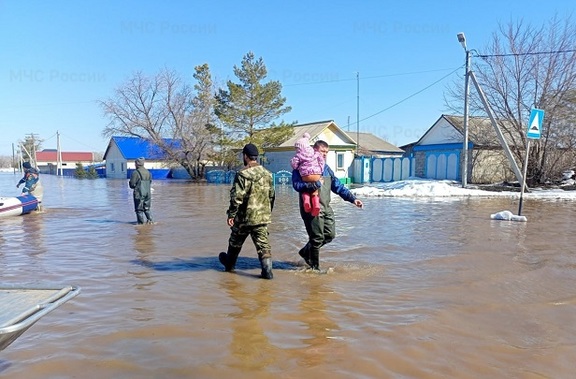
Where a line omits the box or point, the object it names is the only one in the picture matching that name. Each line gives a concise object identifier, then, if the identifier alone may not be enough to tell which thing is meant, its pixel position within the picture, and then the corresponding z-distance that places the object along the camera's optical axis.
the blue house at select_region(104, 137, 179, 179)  50.52
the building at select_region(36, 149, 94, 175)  105.78
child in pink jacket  5.51
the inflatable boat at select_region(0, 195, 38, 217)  11.84
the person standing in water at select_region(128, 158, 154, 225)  10.23
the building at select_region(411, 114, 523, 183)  26.28
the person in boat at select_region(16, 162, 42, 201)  12.89
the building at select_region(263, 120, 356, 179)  32.94
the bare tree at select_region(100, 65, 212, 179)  38.34
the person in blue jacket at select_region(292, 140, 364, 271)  5.61
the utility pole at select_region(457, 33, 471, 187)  20.45
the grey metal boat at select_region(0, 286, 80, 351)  2.19
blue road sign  10.46
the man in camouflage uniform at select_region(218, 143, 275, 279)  5.35
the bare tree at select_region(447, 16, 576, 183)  21.83
